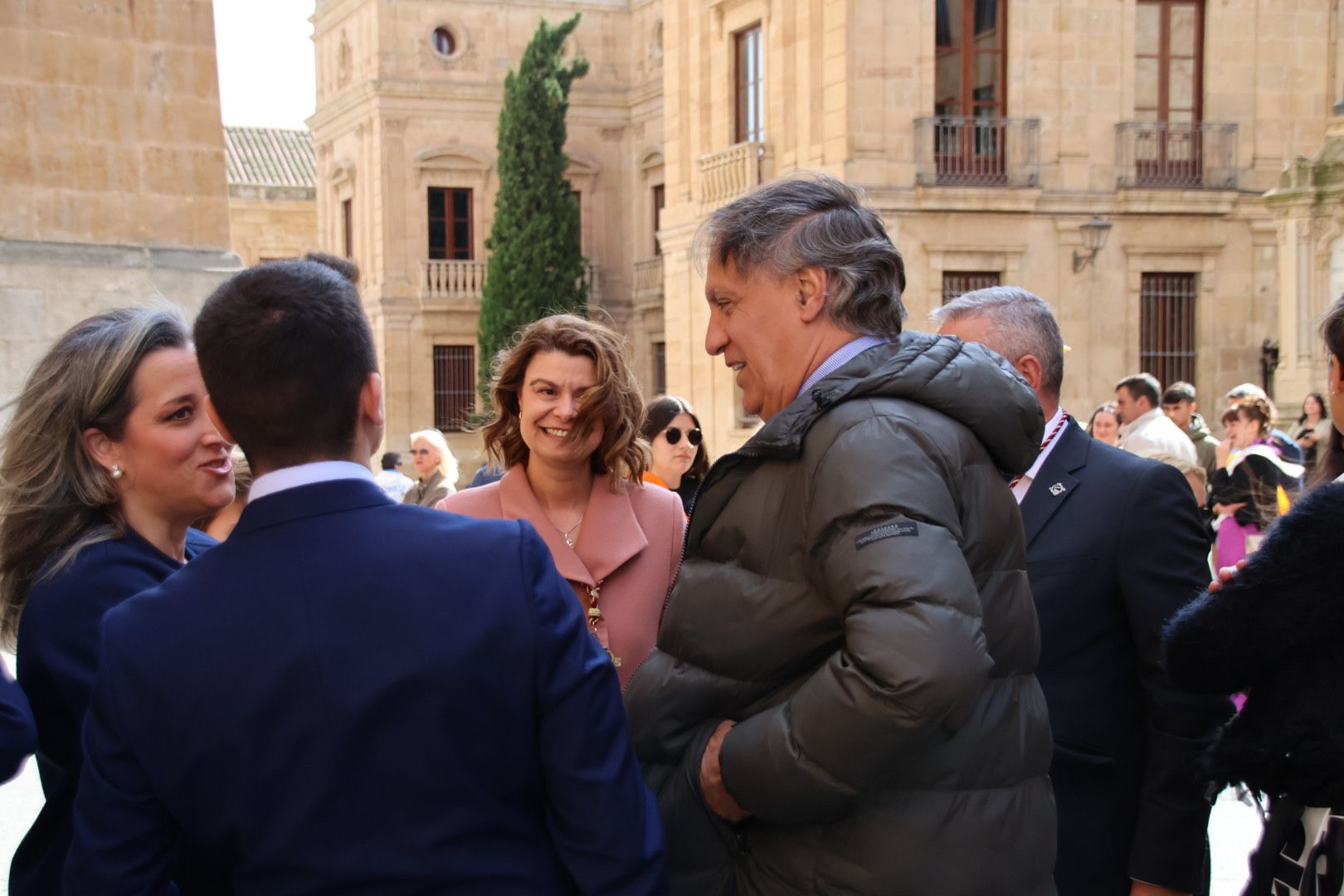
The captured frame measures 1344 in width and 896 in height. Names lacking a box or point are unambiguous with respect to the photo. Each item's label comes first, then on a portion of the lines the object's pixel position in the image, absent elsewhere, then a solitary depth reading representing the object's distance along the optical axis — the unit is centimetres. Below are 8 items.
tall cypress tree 2864
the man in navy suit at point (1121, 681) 297
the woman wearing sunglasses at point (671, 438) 629
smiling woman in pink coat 338
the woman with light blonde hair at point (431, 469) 877
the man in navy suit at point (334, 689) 180
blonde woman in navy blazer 254
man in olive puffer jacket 196
